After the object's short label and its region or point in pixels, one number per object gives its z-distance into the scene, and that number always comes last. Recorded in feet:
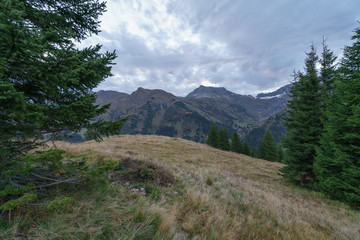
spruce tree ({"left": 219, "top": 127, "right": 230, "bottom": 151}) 162.09
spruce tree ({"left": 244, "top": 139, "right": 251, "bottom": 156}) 168.97
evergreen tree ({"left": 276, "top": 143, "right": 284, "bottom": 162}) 152.21
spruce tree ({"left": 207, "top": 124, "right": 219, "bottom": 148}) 153.38
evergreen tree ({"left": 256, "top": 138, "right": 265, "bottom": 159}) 163.84
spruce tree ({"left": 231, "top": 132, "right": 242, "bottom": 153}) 165.47
